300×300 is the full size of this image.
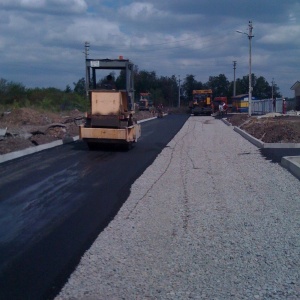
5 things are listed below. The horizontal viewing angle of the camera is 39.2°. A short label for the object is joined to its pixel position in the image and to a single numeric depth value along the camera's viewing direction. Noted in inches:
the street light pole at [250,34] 1647.9
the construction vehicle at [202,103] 2217.2
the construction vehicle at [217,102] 2406.5
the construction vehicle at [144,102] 2440.0
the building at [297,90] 2167.3
